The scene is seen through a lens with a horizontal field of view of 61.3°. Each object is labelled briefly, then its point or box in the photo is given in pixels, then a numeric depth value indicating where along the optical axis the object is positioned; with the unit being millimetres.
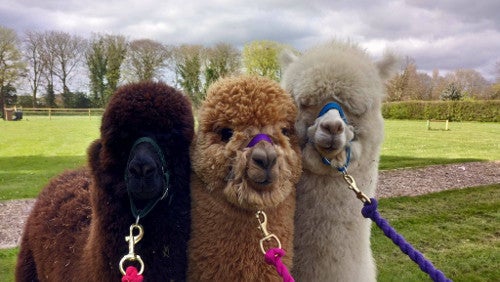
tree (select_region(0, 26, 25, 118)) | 38531
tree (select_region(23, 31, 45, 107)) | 40275
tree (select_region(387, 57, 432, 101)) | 57156
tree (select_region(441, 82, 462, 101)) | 56656
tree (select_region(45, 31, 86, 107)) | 36188
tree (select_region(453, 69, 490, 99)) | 67938
